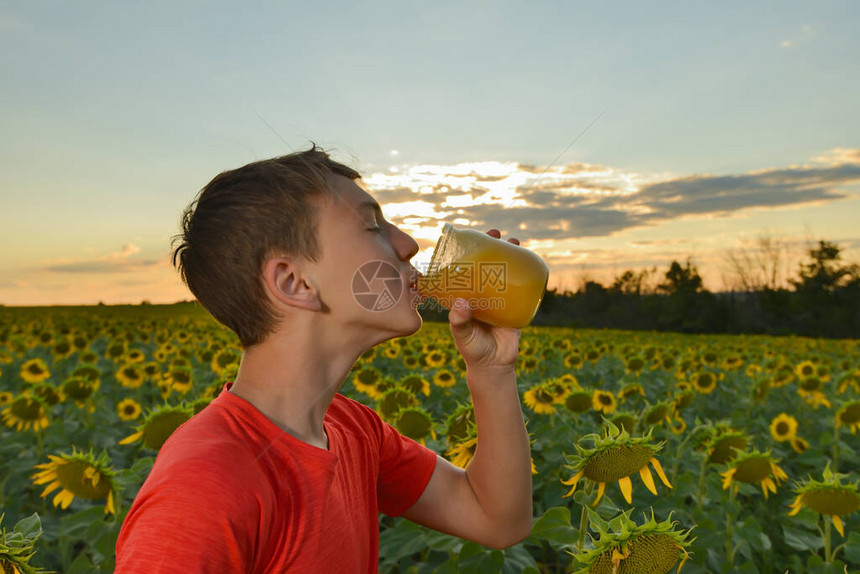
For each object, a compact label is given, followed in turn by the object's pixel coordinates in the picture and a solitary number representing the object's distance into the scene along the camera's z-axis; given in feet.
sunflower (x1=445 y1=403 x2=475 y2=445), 9.70
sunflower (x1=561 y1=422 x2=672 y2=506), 6.24
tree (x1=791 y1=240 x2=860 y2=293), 125.59
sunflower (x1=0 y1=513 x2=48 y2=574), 3.82
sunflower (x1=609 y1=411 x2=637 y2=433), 10.70
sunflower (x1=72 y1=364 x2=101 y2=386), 20.92
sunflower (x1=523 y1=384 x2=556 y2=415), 16.16
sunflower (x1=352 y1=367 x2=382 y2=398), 19.74
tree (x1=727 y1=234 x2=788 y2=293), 144.62
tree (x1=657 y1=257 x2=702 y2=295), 137.49
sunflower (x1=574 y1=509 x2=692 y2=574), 4.42
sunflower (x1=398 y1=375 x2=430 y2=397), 16.73
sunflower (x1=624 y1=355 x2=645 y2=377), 26.23
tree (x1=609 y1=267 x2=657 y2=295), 136.56
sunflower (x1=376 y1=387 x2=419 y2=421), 13.16
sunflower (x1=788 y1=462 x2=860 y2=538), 9.29
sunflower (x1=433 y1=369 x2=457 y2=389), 21.43
